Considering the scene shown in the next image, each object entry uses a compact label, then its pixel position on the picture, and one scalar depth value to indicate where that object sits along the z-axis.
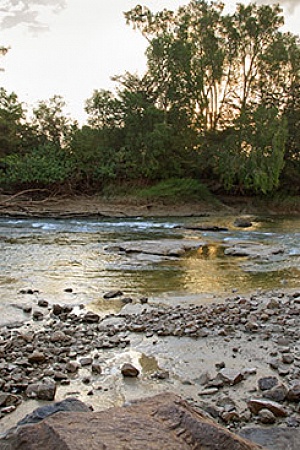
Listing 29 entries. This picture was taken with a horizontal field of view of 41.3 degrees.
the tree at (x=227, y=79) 27.27
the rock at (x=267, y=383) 3.38
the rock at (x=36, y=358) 3.86
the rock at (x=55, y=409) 2.49
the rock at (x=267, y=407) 2.97
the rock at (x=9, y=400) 3.13
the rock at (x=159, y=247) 10.99
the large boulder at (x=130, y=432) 1.82
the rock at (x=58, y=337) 4.43
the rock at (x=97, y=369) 3.71
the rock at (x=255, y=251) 10.72
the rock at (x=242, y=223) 18.31
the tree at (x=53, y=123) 30.52
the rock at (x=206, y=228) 16.86
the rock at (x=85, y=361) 3.88
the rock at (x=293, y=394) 3.19
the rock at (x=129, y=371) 3.65
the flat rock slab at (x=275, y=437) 2.54
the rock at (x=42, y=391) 3.24
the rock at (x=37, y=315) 5.34
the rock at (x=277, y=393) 3.22
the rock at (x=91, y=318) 5.18
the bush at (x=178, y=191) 27.09
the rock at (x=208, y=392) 3.35
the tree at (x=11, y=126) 29.84
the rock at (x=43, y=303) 5.92
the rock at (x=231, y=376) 3.51
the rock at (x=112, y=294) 6.52
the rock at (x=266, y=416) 2.88
